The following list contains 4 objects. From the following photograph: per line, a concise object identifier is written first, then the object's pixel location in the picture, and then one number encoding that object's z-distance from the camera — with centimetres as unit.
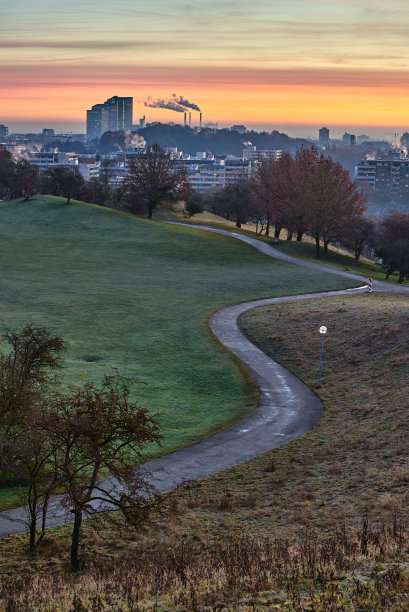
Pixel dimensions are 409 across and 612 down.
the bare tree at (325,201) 8544
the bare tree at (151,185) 10825
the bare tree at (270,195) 9662
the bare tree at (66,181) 11675
